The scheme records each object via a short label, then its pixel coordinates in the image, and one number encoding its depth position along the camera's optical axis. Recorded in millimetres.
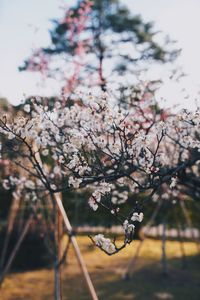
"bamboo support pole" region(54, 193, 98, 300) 5953
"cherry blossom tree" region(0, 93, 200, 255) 3799
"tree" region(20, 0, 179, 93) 19203
